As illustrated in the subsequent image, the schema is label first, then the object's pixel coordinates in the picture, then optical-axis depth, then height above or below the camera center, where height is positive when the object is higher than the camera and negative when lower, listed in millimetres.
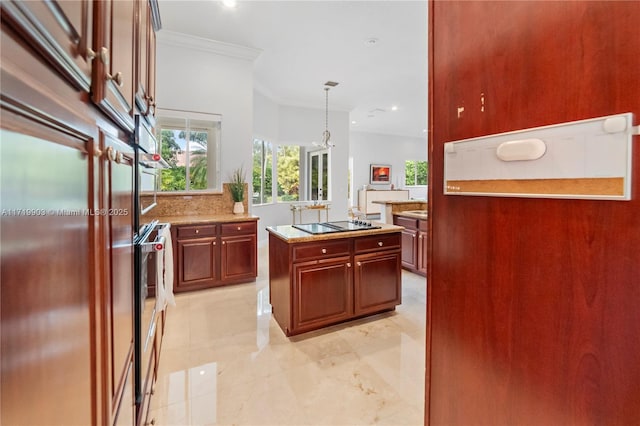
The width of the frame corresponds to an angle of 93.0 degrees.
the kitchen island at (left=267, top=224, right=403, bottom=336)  2629 -658
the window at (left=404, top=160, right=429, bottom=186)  12562 +1337
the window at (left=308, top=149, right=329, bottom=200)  7805 +745
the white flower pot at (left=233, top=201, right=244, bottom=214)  4395 -29
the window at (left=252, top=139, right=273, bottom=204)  6269 +710
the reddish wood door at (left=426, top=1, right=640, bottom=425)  704 -129
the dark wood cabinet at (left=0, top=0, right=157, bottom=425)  433 -11
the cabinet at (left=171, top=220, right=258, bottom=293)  3662 -619
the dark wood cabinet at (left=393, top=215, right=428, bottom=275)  4406 -597
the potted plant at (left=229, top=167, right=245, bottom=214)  4406 +219
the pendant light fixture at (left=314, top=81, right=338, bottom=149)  5941 +2353
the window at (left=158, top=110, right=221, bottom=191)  4137 +796
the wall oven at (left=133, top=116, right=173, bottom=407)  1412 -261
